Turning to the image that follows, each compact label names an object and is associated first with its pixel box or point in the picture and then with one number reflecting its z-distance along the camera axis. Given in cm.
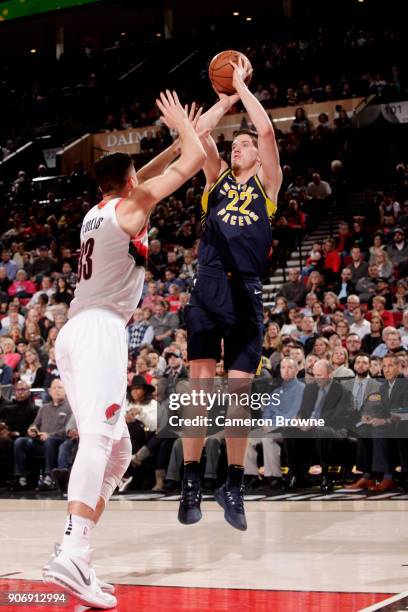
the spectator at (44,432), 1137
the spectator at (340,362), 1030
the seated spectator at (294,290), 1375
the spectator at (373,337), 1141
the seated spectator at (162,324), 1331
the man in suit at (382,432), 955
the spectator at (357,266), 1352
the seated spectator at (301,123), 1991
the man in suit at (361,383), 998
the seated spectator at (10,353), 1391
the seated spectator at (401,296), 1233
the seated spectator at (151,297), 1409
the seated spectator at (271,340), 1173
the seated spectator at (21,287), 1697
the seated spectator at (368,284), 1314
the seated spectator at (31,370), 1330
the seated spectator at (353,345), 1100
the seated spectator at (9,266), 1820
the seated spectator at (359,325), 1195
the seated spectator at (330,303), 1265
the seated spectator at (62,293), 1566
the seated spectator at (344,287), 1333
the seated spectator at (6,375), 1328
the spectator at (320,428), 995
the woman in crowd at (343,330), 1153
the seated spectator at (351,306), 1227
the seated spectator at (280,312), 1296
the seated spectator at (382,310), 1201
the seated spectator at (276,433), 1009
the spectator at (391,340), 1050
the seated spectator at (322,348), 1076
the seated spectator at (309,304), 1296
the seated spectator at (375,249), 1349
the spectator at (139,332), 1353
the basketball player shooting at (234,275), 590
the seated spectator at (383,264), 1341
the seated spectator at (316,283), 1356
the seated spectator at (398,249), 1366
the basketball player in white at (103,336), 433
